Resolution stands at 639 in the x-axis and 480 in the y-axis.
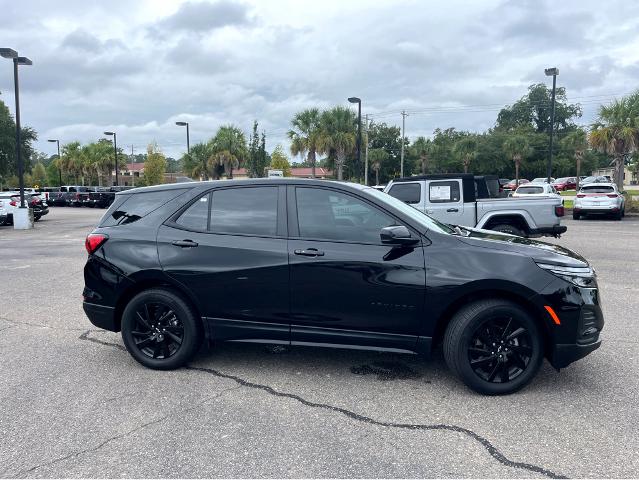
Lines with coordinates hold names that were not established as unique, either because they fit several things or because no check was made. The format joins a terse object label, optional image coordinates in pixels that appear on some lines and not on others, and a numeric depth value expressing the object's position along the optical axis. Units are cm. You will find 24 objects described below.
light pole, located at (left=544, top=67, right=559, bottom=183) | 2328
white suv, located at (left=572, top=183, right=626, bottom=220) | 1948
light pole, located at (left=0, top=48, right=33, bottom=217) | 1881
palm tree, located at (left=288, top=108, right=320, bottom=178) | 3669
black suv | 373
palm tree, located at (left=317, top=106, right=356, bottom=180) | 3609
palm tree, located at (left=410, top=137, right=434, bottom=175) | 5809
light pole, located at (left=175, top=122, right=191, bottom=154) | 3831
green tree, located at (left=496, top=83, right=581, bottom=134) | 9069
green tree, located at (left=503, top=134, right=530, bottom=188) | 5234
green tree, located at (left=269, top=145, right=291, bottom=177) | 5623
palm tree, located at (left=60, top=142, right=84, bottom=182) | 6147
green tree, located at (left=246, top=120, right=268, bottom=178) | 3706
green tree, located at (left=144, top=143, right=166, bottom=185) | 4388
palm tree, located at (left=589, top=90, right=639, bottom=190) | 2544
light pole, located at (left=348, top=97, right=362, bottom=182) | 2837
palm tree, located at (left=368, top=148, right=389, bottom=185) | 6219
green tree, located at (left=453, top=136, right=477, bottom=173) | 5528
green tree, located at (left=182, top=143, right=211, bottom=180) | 4253
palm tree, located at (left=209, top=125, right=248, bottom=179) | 4156
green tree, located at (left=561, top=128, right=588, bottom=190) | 4694
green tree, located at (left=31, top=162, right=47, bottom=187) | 7878
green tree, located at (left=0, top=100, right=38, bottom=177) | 3306
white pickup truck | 995
